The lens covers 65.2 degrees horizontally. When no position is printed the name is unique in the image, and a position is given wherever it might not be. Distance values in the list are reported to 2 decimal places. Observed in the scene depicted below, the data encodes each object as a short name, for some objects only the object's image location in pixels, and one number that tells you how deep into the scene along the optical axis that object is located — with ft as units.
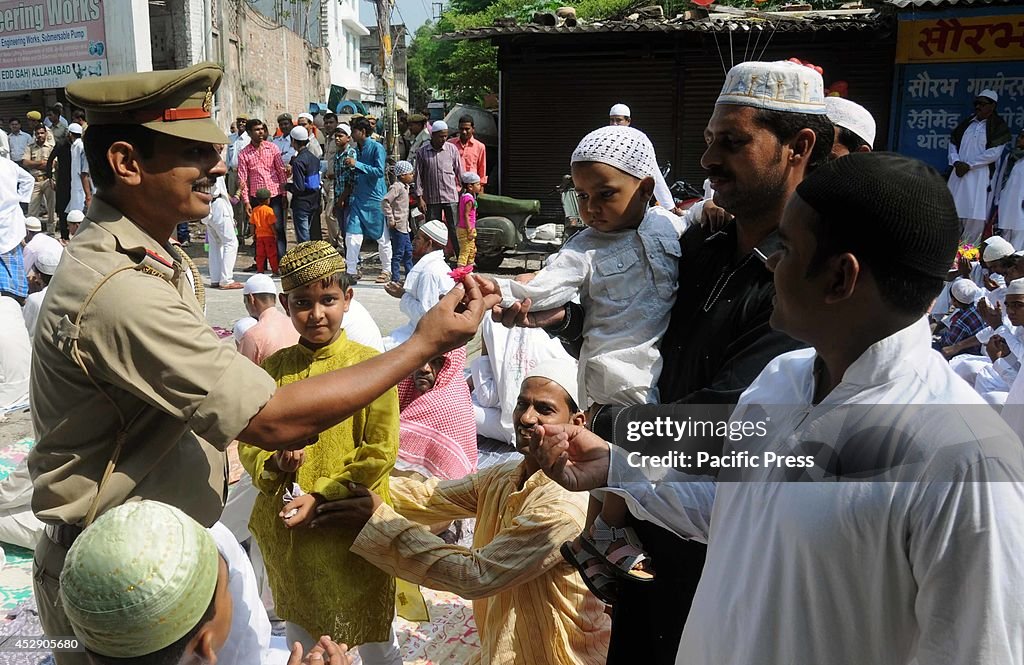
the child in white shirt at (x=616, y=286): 7.34
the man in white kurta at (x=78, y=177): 45.21
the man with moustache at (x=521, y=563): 8.96
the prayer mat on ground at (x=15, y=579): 12.81
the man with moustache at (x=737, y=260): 6.35
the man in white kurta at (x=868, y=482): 3.71
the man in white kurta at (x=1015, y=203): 34.40
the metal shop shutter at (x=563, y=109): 43.70
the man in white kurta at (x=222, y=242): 34.09
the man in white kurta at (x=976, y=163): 35.24
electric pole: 68.50
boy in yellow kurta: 9.15
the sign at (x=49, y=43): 56.13
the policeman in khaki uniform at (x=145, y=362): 5.80
